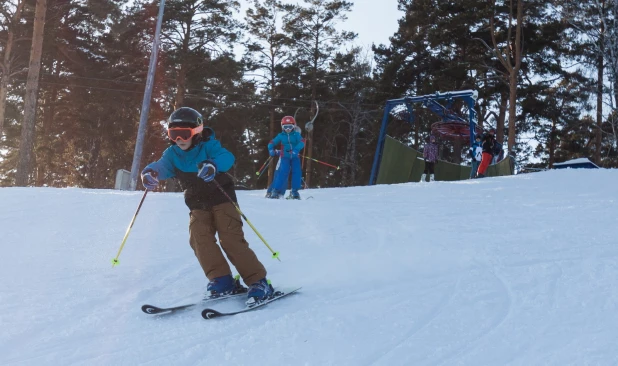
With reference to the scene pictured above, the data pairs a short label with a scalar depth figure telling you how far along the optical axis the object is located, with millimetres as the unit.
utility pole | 15070
